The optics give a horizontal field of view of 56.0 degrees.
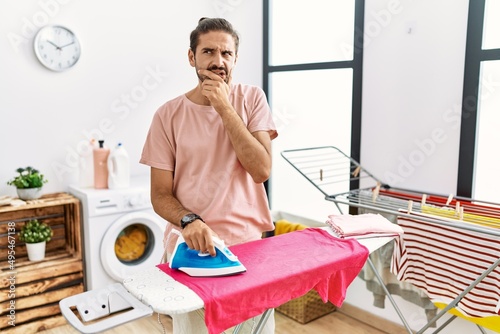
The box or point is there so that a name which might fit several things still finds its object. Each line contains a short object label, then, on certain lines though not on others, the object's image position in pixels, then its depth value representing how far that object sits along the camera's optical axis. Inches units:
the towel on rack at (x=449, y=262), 74.0
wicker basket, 114.3
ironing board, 41.3
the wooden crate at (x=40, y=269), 105.6
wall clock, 114.5
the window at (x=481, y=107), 87.7
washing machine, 111.6
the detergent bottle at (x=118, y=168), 116.0
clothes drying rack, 69.4
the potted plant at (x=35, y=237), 110.4
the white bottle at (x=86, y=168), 119.4
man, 59.3
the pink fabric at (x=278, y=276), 45.5
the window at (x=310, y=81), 115.0
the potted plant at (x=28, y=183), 108.7
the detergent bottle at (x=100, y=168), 117.3
